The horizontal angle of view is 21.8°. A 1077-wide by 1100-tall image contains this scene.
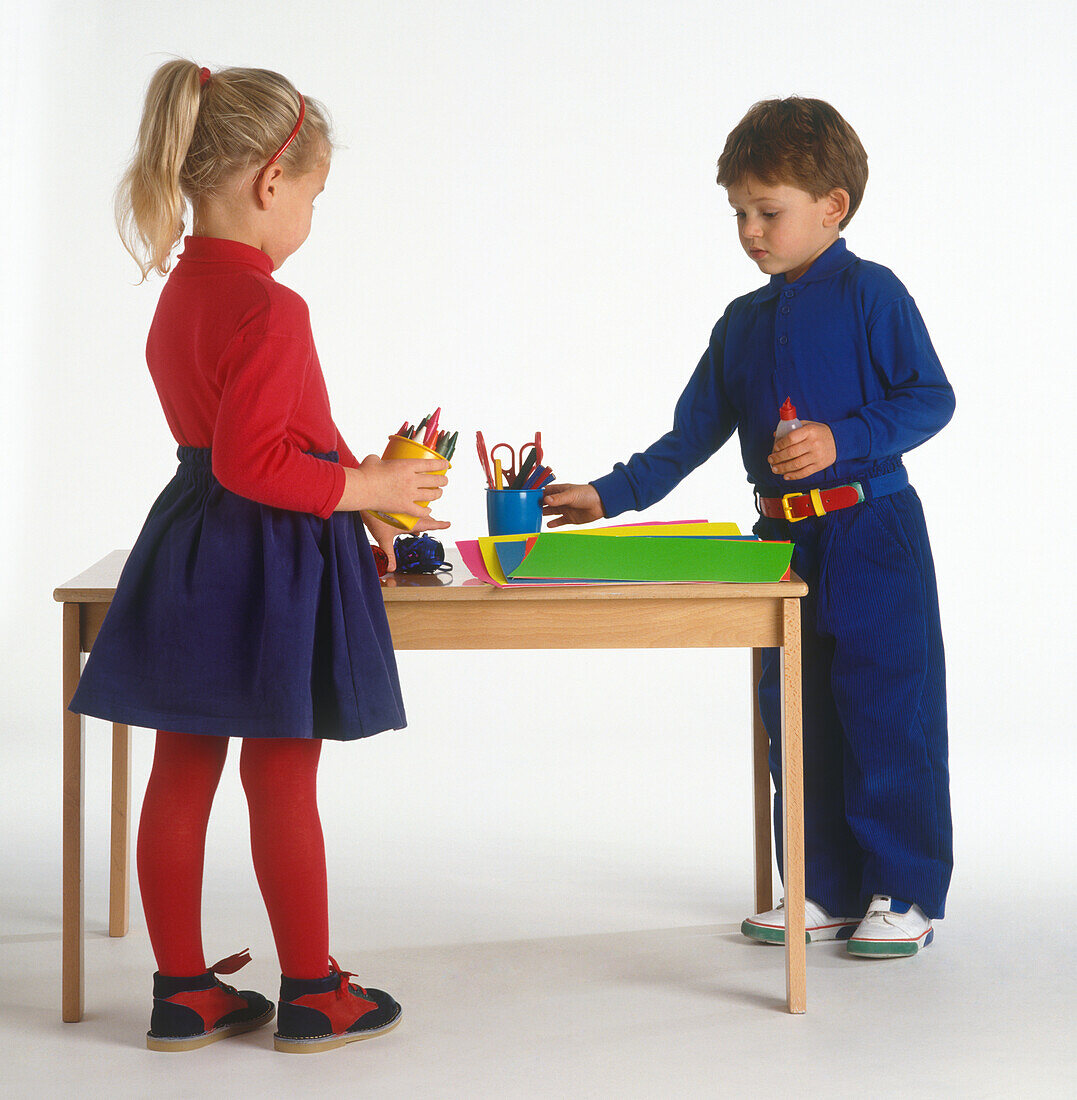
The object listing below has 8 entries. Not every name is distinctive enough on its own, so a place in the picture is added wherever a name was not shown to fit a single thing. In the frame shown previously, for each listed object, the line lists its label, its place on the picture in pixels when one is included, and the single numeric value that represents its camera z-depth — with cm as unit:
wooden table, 315
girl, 298
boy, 336
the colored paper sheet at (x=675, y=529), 317
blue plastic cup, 329
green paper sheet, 312
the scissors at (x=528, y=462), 330
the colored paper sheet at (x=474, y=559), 319
